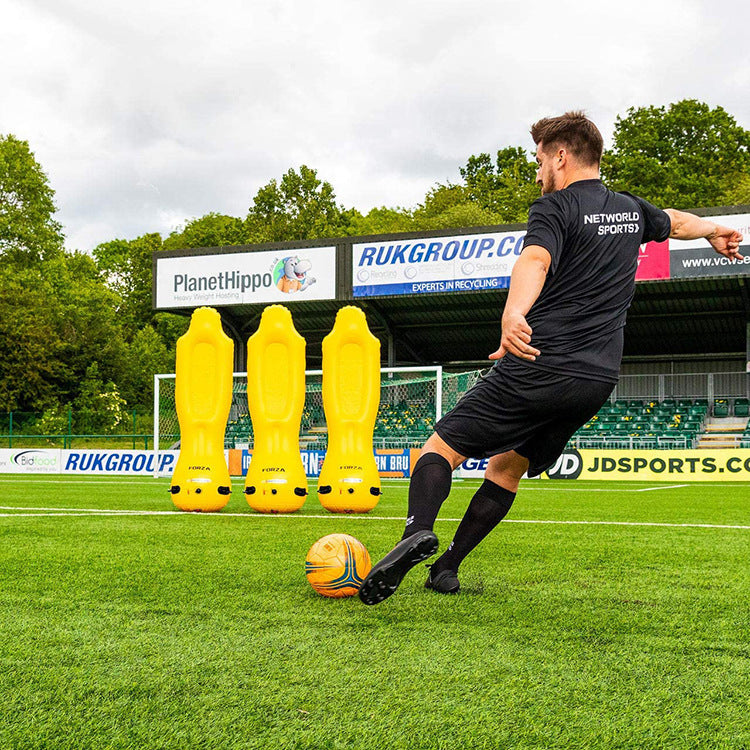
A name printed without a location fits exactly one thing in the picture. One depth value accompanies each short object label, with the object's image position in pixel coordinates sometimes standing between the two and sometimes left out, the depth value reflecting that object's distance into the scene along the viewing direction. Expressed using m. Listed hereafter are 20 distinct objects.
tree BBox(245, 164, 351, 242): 56.53
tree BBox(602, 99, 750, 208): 47.03
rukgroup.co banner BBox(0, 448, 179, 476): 20.89
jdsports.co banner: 19.20
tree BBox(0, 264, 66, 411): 40.16
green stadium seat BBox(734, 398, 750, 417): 29.39
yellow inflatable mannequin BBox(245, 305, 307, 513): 9.11
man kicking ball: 3.31
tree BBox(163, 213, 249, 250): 57.19
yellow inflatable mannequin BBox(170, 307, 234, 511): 9.34
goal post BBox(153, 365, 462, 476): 21.32
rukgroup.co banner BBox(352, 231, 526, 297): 25.98
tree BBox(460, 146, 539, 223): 52.72
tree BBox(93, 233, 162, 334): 59.00
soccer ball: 3.80
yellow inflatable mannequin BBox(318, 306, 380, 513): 9.23
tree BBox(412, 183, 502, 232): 48.59
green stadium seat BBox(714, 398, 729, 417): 30.00
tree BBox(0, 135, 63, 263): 51.44
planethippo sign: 28.53
